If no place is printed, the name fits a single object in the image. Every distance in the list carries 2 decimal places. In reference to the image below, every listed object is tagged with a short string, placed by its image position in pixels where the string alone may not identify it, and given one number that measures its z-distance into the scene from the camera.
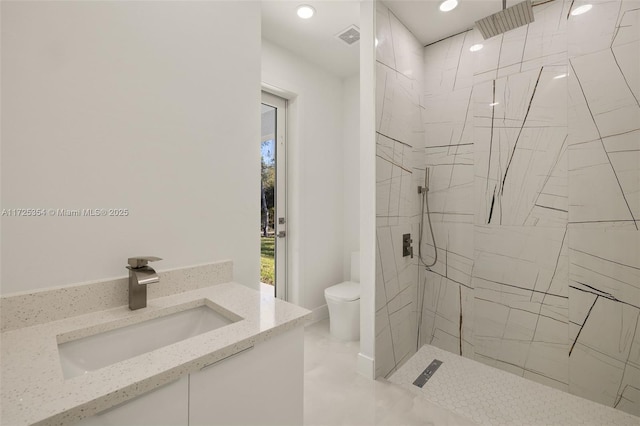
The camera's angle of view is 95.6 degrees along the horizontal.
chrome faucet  1.09
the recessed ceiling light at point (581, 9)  1.84
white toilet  2.62
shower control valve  2.31
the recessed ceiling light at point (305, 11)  2.13
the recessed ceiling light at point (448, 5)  2.00
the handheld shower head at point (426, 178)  2.55
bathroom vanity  0.65
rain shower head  1.78
